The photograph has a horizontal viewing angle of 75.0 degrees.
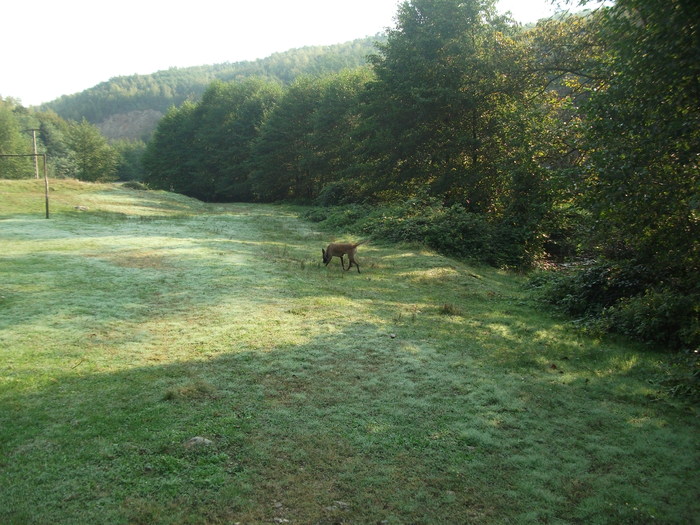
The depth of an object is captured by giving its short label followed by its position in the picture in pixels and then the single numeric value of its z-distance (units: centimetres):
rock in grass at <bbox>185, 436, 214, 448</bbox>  504
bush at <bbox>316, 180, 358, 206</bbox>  3994
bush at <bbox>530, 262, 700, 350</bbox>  893
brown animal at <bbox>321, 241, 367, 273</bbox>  1516
